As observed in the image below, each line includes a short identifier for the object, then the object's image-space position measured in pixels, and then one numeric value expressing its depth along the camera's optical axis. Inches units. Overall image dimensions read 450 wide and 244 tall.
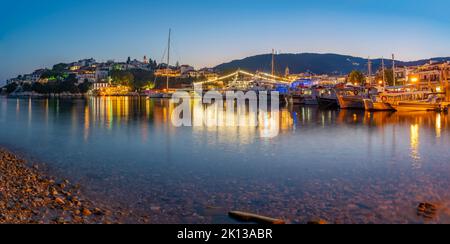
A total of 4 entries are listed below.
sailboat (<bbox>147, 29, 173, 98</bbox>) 4927.2
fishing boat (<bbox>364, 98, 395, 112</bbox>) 1825.8
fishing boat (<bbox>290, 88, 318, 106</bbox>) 2719.0
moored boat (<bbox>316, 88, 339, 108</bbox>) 2287.9
